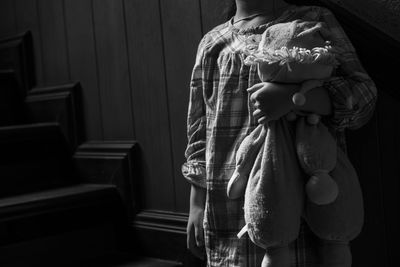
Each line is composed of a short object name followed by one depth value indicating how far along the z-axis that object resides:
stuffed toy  1.14
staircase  1.92
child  1.20
